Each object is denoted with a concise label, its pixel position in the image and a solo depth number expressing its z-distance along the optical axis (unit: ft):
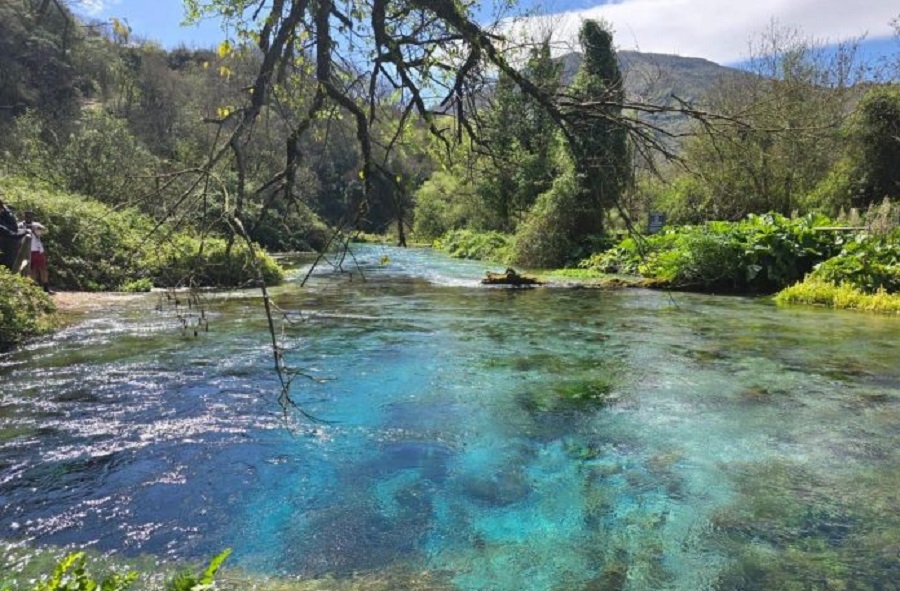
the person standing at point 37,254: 43.14
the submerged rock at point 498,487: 16.06
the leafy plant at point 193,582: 6.88
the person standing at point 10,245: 39.60
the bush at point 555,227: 83.51
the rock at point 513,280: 60.64
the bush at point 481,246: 101.51
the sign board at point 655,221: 83.97
